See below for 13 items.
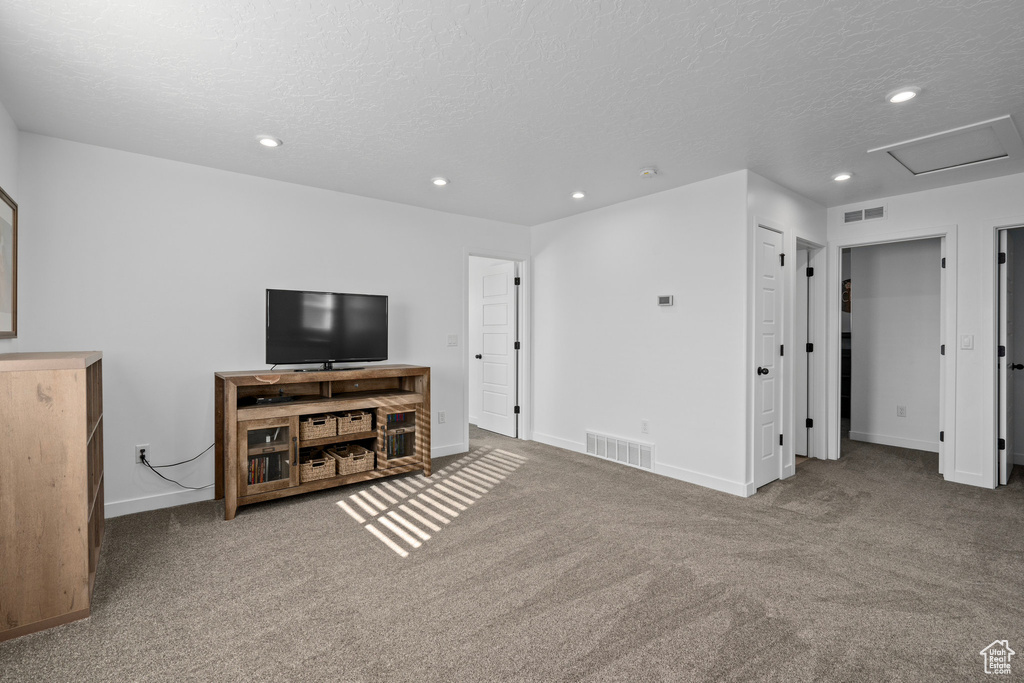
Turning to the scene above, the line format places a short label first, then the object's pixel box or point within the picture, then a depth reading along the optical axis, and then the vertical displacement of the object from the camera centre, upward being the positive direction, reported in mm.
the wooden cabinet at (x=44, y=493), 1934 -635
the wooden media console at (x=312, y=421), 3182 -615
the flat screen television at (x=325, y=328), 3574 +114
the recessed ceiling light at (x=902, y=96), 2391 +1259
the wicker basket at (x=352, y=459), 3645 -900
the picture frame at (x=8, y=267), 2521 +405
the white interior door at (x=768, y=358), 3723 -117
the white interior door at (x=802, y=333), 4645 +96
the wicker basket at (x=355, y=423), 3640 -624
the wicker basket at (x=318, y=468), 3467 -931
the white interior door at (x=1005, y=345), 3787 -9
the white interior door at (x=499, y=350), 5562 -95
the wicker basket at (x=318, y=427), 3457 -625
